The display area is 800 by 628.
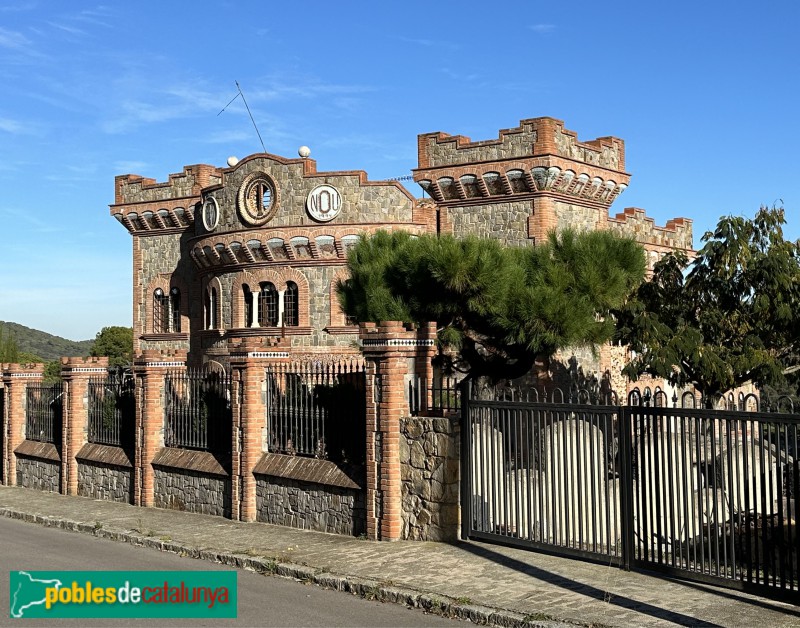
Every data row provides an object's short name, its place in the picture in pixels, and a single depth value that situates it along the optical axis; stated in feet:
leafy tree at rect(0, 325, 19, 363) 189.49
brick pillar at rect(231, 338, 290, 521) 47.19
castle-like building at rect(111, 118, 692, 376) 79.30
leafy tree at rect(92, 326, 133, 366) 225.97
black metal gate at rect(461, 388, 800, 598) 27.53
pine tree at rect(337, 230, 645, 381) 55.83
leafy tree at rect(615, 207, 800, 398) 60.85
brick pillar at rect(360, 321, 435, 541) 39.60
